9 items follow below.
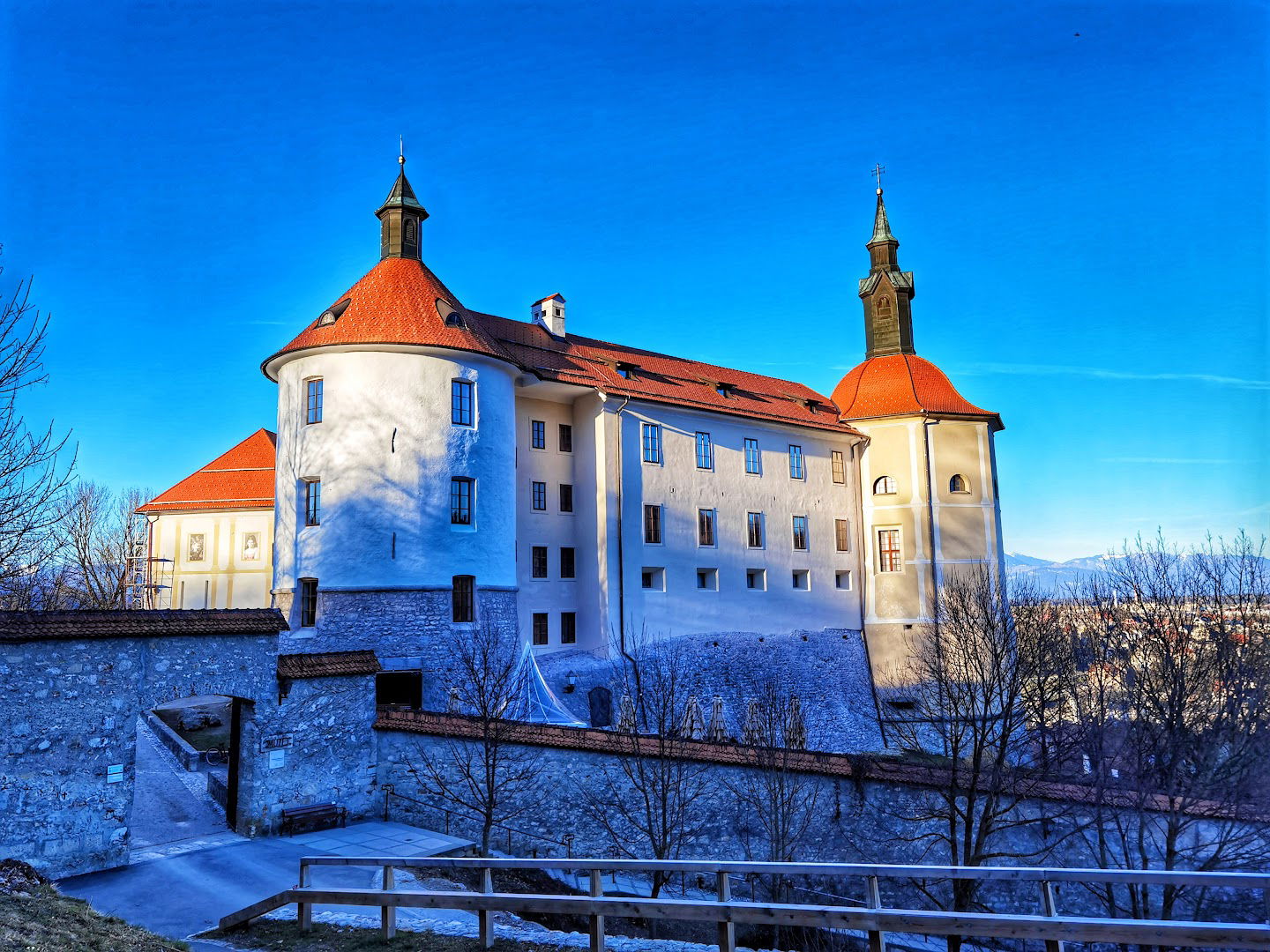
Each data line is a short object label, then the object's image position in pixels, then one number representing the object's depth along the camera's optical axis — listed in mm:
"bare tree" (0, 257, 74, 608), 13469
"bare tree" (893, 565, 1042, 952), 14805
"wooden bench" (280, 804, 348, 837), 16688
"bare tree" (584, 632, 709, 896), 16547
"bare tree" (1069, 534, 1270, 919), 14328
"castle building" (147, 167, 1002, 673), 24047
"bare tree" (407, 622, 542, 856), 17000
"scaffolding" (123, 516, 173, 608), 36100
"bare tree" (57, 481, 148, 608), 38125
